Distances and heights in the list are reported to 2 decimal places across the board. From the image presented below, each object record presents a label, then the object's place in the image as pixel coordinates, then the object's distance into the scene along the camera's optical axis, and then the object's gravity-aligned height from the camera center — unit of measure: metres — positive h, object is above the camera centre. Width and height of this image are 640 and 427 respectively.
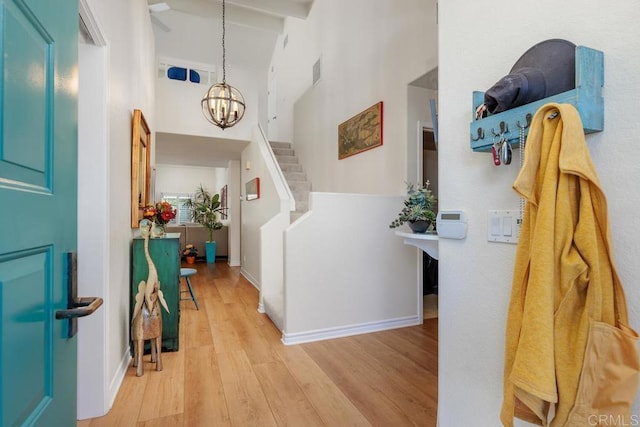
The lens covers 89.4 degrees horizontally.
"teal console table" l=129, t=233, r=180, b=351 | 2.64 -0.54
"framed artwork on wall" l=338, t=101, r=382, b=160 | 3.79 +1.06
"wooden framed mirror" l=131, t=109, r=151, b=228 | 2.55 +0.42
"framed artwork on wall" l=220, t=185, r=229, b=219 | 9.32 +0.32
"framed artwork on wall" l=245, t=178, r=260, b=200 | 4.93 +0.43
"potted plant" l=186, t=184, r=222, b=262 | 7.48 -0.10
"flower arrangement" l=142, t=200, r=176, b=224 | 2.87 +0.03
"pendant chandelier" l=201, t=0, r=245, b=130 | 3.84 +1.32
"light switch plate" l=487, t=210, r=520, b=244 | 1.09 -0.04
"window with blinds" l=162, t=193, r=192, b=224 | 10.70 +0.37
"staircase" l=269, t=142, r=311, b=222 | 5.20 +0.75
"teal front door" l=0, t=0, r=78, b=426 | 0.55 +0.02
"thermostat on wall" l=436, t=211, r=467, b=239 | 1.29 -0.04
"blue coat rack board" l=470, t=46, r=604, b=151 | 0.85 +0.32
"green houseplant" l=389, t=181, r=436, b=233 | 2.37 +0.02
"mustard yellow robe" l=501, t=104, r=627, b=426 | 0.79 -0.13
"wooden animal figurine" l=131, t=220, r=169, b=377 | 2.27 -0.74
